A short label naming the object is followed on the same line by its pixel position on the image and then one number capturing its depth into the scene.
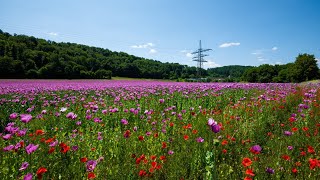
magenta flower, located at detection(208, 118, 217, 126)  2.54
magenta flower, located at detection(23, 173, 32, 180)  2.03
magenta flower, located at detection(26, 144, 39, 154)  2.57
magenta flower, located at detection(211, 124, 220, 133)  2.56
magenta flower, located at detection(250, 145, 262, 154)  2.75
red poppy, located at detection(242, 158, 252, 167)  2.27
